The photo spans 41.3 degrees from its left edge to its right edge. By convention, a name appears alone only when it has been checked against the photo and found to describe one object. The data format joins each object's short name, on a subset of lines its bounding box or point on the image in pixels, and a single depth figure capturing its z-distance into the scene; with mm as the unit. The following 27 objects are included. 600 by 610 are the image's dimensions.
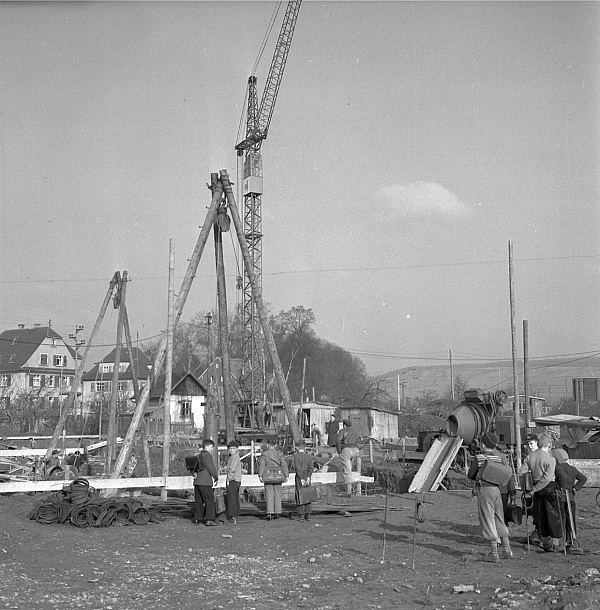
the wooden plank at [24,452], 24202
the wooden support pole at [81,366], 22516
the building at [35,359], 72250
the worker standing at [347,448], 19266
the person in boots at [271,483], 15328
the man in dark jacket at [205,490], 14625
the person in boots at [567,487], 11527
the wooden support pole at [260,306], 19855
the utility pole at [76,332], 60656
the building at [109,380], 63750
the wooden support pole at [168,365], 18567
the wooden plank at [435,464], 20422
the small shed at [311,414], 49781
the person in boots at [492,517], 10891
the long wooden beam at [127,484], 16984
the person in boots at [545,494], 11477
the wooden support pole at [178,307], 18500
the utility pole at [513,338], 26531
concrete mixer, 20719
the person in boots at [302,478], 15248
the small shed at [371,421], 52562
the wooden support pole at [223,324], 21188
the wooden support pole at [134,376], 23953
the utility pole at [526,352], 31891
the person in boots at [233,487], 15117
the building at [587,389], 73144
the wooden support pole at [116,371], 24433
